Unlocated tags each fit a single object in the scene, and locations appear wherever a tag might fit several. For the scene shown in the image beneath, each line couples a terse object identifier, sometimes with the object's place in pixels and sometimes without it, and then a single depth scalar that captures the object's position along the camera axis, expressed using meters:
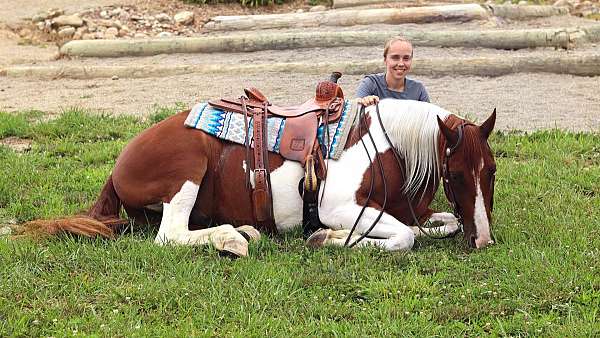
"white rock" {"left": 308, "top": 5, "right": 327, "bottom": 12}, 15.23
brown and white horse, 4.78
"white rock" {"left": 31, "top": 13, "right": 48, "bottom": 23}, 14.95
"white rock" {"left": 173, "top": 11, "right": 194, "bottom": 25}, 14.48
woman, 6.23
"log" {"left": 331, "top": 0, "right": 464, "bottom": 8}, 14.60
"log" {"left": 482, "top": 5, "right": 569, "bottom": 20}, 13.36
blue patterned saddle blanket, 5.16
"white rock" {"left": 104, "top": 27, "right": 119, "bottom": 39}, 13.66
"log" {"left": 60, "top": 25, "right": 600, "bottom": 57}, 11.35
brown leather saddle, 5.10
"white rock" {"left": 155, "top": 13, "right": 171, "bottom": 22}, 14.59
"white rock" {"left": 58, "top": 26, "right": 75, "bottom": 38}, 14.09
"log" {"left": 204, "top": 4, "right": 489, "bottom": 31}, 12.95
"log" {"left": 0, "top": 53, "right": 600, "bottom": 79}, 10.12
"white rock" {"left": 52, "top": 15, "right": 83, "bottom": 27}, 14.26
